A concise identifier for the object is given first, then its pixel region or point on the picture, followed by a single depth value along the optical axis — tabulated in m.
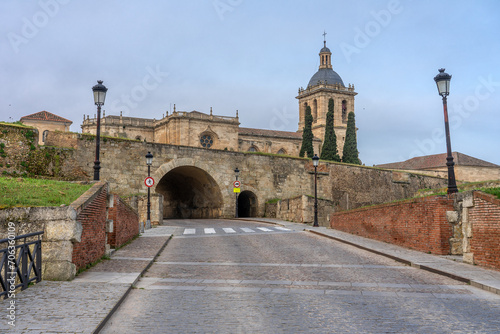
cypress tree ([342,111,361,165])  62.78
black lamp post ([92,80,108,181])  15.76
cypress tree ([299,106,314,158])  62.20
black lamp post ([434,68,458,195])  13.89
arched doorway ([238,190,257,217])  38.25
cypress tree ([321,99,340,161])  59.32
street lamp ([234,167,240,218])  35.15
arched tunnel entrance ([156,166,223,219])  37.21
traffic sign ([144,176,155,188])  23.04
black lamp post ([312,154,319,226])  24.95
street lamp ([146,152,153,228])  22.52
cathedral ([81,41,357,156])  58.81
